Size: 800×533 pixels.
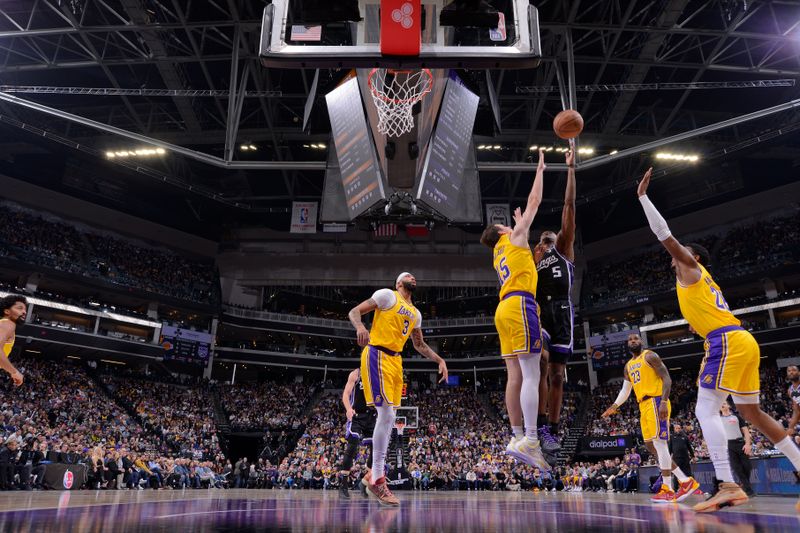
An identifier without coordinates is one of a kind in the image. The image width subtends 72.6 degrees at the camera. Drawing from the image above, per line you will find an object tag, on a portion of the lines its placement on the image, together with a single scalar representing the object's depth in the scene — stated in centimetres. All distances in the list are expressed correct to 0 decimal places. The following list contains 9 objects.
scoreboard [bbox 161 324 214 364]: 3148
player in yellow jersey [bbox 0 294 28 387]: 688
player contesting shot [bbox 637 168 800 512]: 463
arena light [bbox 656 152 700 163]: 2555
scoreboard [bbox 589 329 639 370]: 3188
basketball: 550
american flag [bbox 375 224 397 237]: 2458
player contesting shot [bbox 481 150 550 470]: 481
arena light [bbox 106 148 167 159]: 2612
